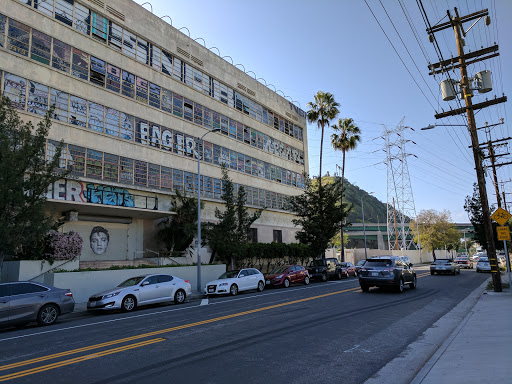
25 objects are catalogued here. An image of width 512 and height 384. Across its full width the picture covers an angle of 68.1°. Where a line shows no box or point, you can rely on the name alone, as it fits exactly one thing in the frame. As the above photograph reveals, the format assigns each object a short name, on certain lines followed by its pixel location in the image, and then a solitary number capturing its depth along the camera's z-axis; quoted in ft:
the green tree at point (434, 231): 219.61
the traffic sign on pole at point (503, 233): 51.17
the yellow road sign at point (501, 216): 51.74
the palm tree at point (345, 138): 133.80
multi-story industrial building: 67.72
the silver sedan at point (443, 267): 102.73
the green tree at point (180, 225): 83.51
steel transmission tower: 194.70
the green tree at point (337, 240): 223.49
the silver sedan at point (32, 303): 36.73
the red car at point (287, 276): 76.79
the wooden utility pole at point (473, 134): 56.65
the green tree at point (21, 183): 48.73
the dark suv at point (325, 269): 92.43
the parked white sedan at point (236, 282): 64.23
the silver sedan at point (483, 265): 114.42
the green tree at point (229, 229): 82.89
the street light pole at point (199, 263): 71.72
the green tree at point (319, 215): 112.68
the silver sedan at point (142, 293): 47.34
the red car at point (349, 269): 108.99
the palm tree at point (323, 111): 127.44
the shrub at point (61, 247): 58.95
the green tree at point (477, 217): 105.60
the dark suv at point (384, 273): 57.35
